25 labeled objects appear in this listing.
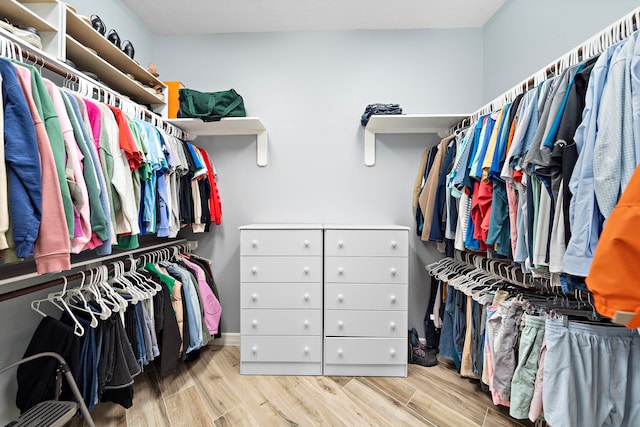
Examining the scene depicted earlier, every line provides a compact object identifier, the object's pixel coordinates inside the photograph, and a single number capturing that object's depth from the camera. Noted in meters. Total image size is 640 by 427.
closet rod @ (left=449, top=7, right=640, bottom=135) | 0.90
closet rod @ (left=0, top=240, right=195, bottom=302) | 1.07
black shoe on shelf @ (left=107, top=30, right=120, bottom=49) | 1.63
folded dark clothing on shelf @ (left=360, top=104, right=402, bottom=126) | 2.07
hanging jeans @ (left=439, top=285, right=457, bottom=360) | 1.88
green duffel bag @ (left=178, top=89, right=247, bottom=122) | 1.99
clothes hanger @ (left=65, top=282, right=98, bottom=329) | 1.24
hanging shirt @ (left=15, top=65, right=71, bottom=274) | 0.91
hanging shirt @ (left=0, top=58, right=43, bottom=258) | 0.85
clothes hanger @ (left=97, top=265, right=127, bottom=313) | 1.37
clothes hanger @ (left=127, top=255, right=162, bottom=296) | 1.59
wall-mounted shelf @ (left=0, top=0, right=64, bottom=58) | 1.23
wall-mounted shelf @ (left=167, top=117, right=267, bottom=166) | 2.05
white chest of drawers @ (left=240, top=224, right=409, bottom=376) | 1.82
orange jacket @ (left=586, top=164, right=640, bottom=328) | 0.56
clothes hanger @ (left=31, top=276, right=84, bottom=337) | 1.19
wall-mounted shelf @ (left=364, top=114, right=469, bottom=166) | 2.01
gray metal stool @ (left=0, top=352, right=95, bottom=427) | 0.98
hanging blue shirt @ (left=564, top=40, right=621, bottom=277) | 0.82
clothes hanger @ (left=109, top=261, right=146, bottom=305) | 1.48
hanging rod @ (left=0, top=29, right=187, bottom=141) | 1.05
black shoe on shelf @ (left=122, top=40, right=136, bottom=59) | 1.75
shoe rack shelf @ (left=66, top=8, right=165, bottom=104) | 1.43
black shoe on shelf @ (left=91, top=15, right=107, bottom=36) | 1.52
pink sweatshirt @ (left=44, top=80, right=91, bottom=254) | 1.05
